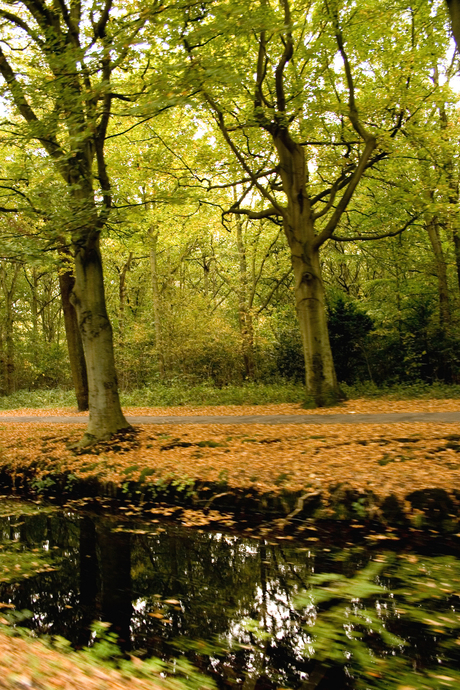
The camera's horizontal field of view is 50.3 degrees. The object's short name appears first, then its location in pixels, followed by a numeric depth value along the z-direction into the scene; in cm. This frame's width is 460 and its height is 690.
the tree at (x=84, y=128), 852
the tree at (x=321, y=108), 1334
